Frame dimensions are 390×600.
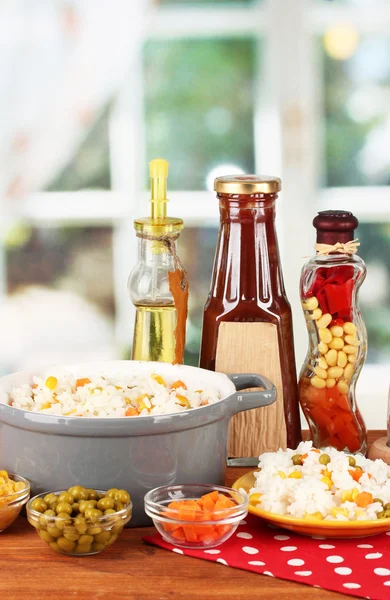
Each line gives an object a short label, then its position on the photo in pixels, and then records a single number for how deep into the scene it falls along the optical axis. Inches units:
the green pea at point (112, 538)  47.6
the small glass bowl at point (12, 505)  48.5
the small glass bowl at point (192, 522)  47.4
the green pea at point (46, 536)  47.4
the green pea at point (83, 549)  47.5
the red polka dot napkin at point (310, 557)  45.8
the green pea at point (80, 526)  46.9
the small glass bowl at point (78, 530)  47.0
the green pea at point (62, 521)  47.0
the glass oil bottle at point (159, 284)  55.8
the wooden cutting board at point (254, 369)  55.6
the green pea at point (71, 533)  47.1
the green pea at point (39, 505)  47.5
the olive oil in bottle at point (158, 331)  56.1
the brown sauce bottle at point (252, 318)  55.6
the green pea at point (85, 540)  47.3
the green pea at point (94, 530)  47.1
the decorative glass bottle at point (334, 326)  54.5
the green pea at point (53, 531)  47.1
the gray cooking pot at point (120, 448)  48.7
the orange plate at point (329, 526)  47.9
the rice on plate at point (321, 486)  48.6
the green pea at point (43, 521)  47.1
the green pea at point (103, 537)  47.4
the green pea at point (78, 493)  47.7
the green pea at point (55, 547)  47.6
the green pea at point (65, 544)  47.3
